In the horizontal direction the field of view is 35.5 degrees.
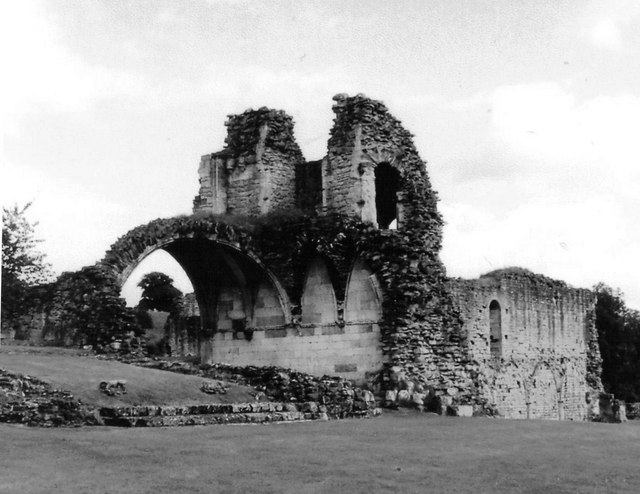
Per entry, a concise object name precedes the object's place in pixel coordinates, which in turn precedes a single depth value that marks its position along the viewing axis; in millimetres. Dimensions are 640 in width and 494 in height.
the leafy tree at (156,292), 56344
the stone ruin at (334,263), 24016
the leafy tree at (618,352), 50781
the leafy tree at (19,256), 35906
